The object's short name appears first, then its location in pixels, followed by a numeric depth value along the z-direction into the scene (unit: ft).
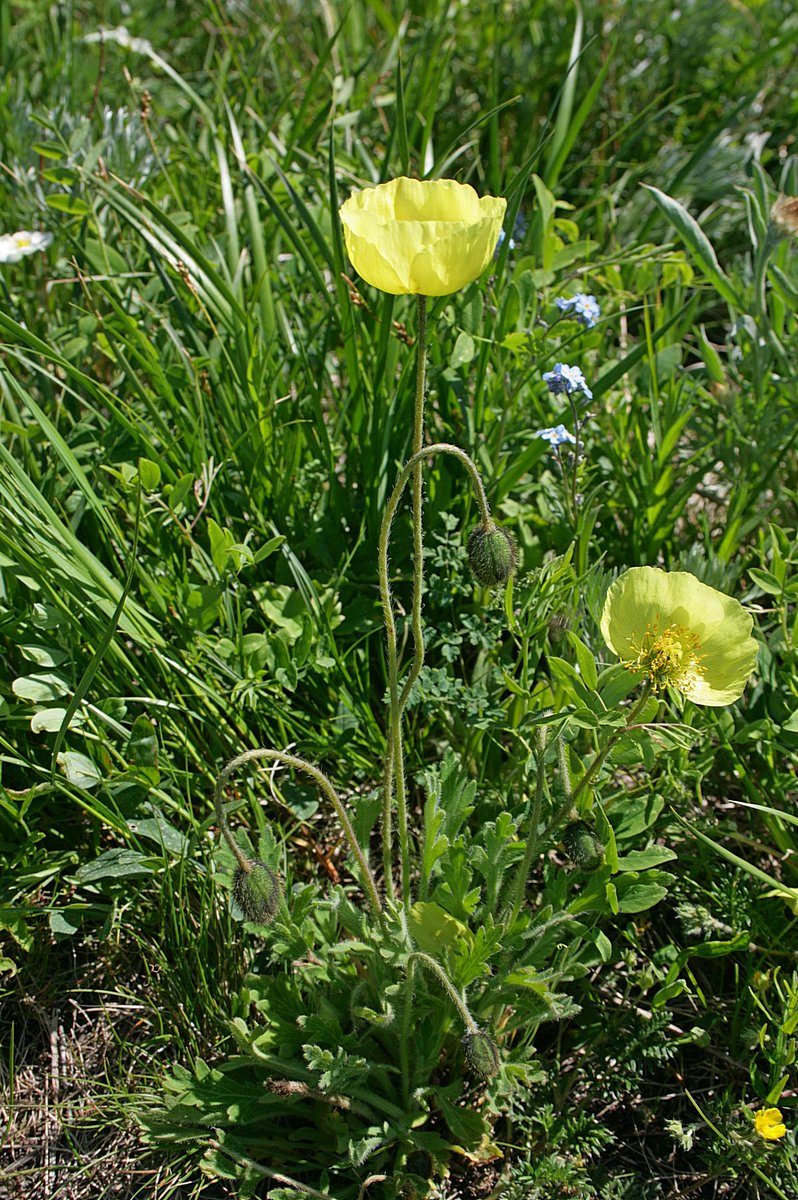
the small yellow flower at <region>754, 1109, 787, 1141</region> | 1.73
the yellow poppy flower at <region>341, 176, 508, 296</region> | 1.57
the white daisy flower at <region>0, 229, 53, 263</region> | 2.29
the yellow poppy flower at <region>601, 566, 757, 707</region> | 1.66
